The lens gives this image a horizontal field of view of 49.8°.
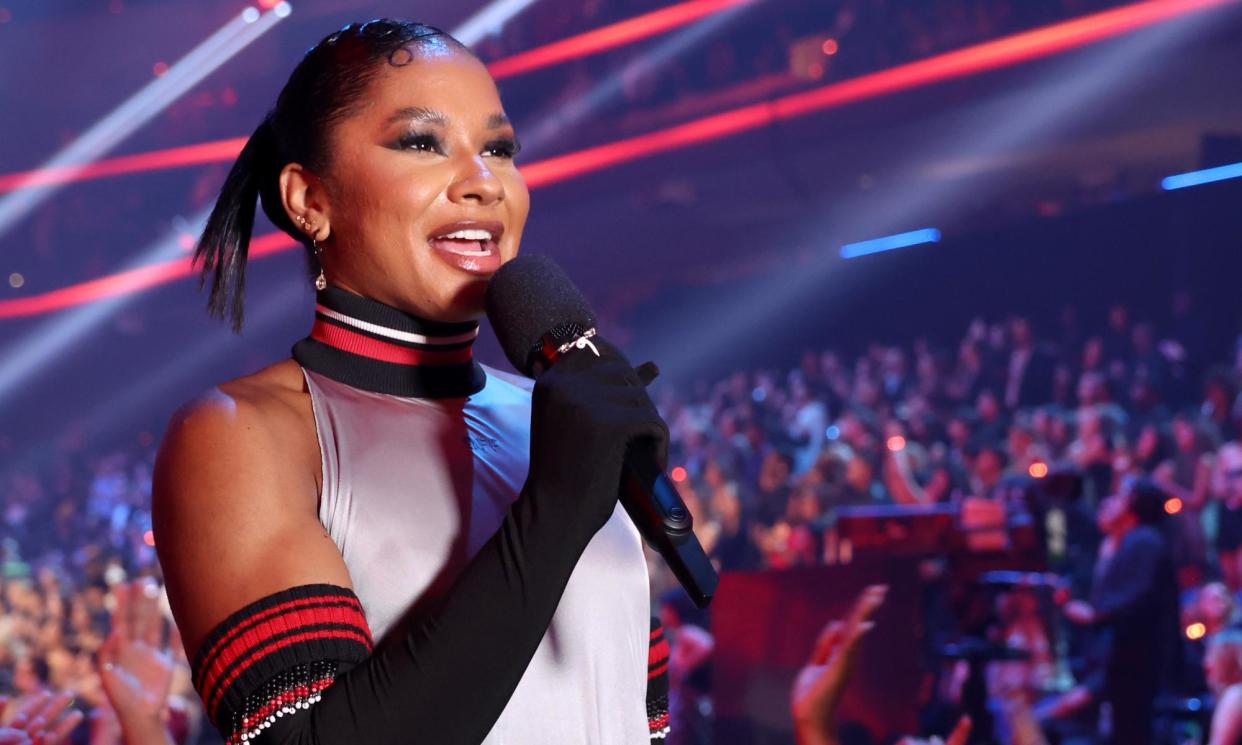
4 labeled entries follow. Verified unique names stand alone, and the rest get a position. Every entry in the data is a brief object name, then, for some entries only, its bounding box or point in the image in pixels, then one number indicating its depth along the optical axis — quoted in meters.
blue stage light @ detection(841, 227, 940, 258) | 11.80
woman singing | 1.04
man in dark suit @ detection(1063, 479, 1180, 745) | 5.21
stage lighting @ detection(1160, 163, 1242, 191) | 9.62
